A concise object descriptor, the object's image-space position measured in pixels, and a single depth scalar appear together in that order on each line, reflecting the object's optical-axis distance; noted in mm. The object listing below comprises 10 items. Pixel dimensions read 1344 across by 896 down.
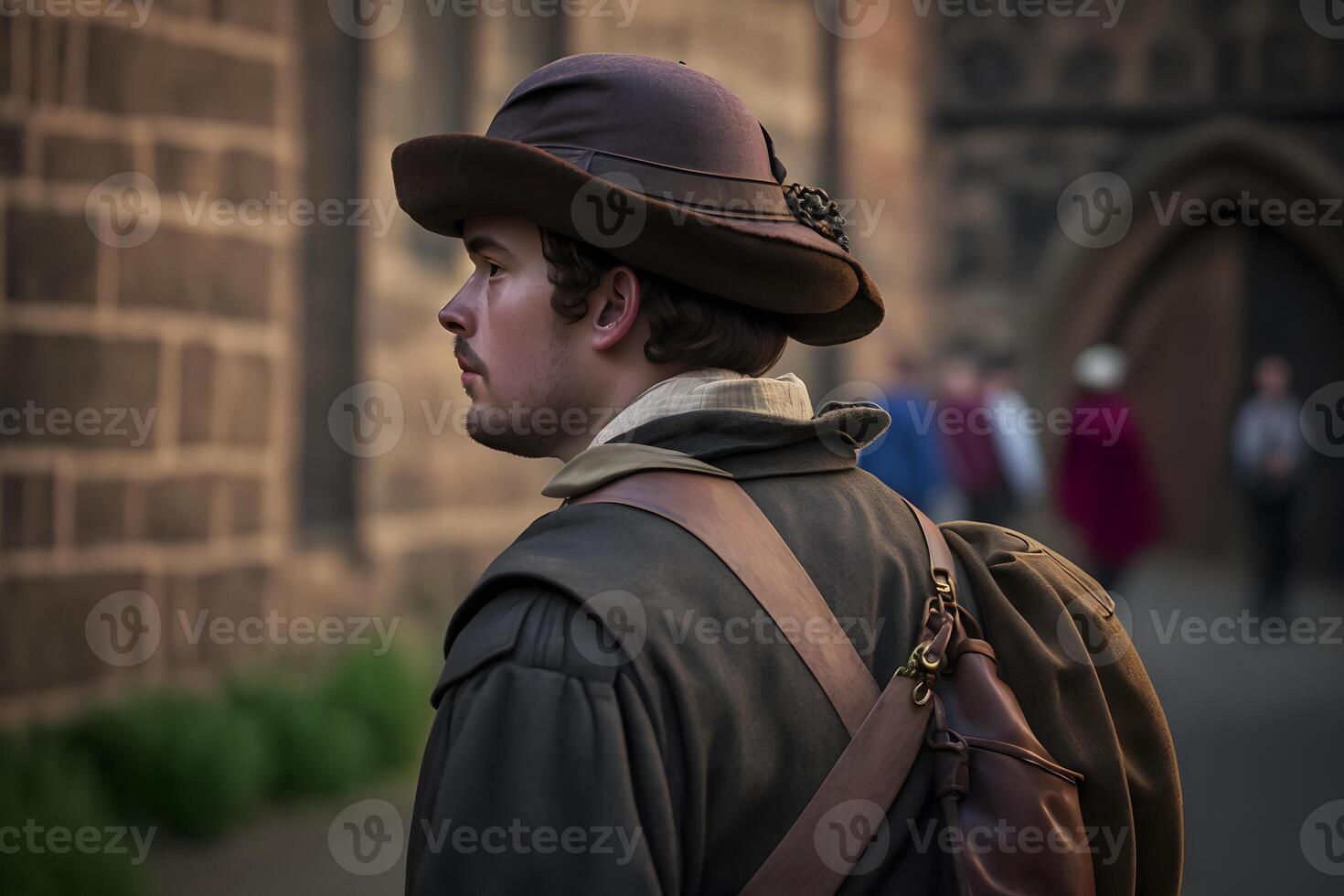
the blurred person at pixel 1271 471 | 20353
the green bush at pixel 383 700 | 11891
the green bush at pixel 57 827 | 7926
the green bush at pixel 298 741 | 11039
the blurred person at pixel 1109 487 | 16656
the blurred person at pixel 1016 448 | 19547
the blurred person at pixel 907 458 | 15062
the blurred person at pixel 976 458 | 19562
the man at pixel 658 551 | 2641
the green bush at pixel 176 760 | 9805
